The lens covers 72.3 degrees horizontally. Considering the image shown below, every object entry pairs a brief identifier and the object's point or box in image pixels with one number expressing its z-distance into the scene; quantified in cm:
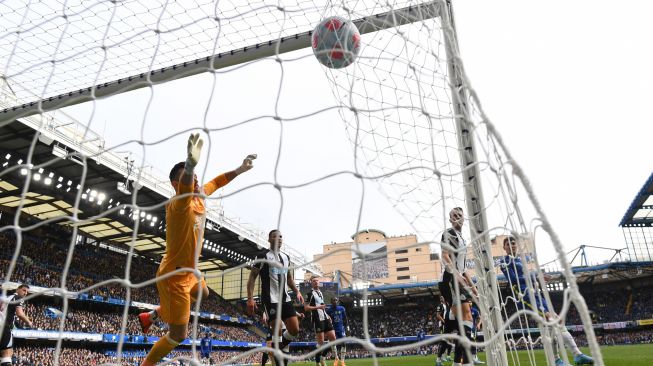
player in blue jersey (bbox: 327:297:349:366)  931
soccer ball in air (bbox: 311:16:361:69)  364
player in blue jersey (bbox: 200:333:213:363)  1741
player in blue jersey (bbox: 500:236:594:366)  394
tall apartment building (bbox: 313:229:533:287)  4300
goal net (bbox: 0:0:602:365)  267
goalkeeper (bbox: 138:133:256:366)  317
